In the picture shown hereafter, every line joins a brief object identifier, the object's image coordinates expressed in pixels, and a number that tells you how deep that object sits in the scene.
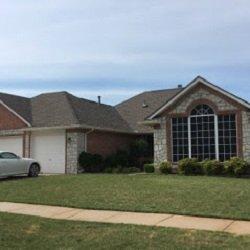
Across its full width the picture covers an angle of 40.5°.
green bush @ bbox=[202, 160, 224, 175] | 16.20
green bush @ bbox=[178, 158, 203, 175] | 16.64
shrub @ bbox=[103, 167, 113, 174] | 18.88
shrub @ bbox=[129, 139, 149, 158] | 21.08
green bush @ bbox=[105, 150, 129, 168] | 19.96
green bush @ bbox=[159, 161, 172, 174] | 17.30
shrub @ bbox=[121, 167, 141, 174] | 18.93
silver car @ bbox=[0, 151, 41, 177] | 15.80
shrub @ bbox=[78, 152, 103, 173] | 18.92
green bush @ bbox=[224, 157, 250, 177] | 15.80
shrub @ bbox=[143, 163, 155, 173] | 18.04
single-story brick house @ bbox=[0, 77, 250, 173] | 16.86
